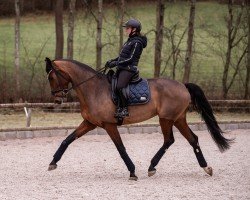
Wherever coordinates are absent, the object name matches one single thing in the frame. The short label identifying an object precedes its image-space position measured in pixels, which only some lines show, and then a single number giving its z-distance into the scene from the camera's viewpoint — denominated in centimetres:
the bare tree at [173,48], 2148
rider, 989
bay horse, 1002
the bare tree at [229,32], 2105
